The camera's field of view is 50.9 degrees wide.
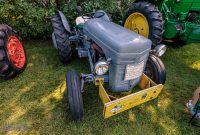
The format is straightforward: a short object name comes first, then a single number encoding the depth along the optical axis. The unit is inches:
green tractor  151.1
